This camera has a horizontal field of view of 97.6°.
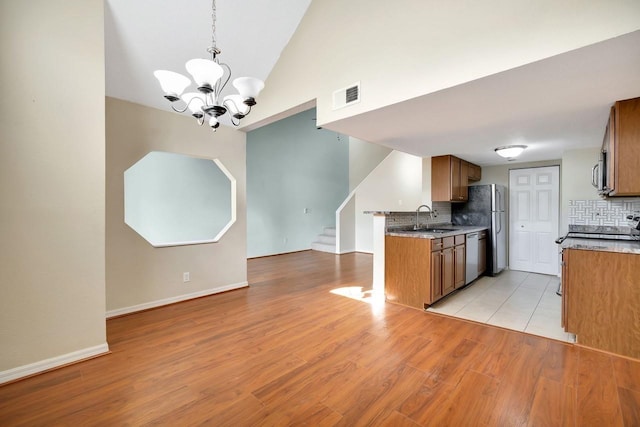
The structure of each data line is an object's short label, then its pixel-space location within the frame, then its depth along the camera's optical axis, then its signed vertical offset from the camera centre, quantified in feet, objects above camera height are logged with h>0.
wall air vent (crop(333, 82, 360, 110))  8.77 +3.73
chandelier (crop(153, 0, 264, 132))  5.91 +2.91
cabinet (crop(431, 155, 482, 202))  14.96 +1.79
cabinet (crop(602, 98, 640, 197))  7.41 +1.66
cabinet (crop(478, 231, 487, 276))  15.23 -2.28
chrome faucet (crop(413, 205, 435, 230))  13.75 -0.63
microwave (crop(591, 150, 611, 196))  9.47 +1.29
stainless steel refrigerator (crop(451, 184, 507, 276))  16.07 -0.28
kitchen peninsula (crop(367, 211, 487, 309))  10.89 -2.05
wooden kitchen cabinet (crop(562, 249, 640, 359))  7.38 -2.45
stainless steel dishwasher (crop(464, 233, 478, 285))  13.67 -2.41
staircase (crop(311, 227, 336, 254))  24.57 -2.70
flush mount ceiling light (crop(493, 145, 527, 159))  12.63 +2.75
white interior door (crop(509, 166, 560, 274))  16.11 -0.43
